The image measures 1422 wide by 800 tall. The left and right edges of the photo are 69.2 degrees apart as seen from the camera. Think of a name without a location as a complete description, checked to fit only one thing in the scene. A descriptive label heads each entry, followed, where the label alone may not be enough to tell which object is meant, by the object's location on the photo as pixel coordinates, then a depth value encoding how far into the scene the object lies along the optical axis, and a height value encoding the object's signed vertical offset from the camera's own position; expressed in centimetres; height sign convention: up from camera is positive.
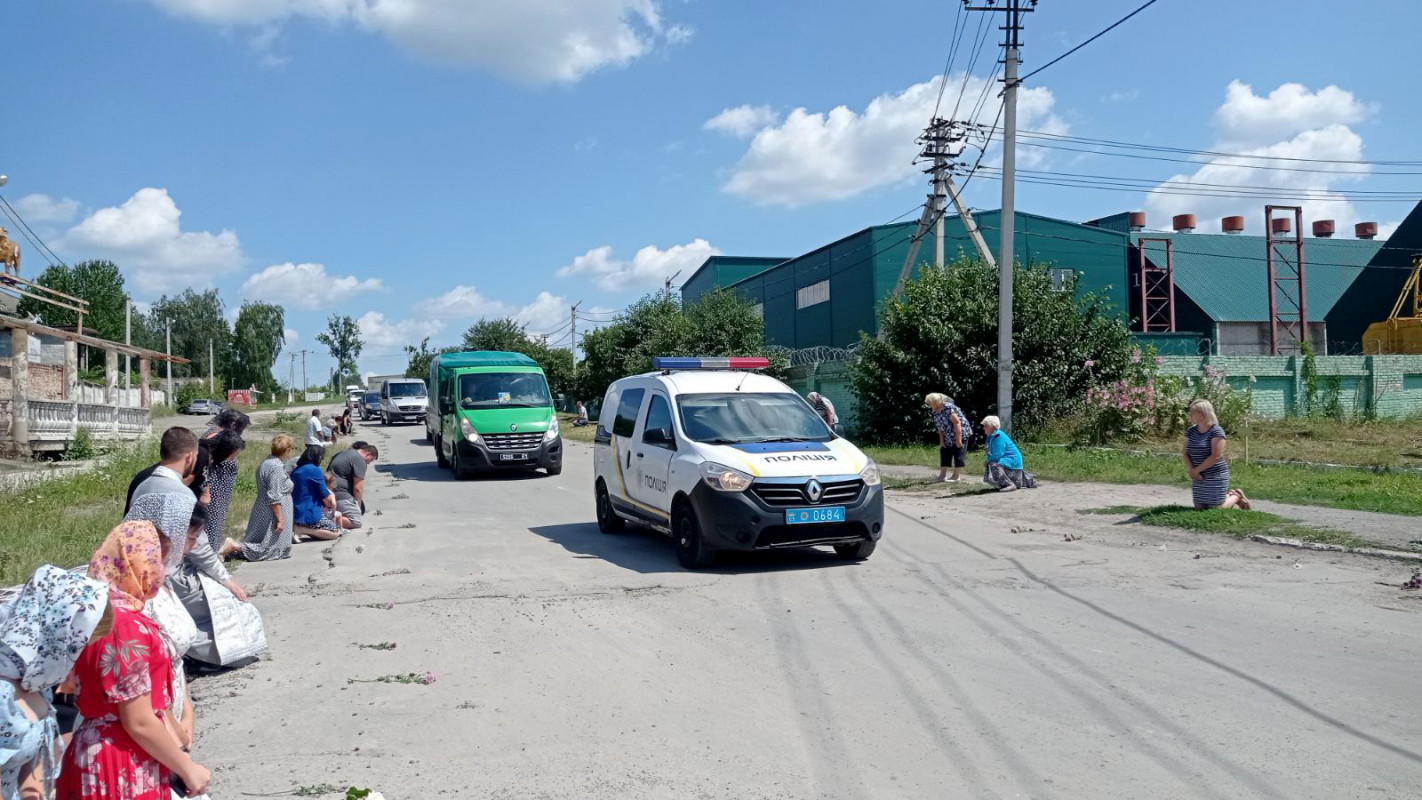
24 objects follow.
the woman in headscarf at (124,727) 317 -99
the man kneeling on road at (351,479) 1334 -96
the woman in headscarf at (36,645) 304 -69
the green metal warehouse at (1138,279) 4756 +593
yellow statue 3206 +494
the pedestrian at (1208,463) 1154 -82
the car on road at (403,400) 4981 +25
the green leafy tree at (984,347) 2473 +119
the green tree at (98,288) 8325 +1022
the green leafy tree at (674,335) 3950 +272
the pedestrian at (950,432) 1681 -59
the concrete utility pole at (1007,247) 1981 +291
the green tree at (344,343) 13562 +844
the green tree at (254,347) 11325 +672
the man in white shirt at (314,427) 1873 -38
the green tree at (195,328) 10894 +864
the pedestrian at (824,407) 1852 -15
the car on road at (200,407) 7211 +13
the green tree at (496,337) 7231 +492
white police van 927 -67
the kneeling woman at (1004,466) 1594 -109
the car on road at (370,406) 6059 +0
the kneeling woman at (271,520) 1073 -119
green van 2023 -28
